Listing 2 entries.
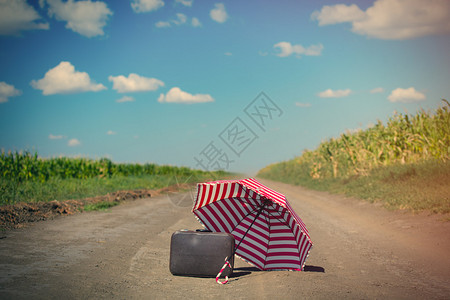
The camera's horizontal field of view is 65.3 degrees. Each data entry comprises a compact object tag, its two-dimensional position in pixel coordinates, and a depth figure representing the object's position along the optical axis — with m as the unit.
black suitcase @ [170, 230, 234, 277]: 4.75
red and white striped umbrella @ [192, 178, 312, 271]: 5.00
